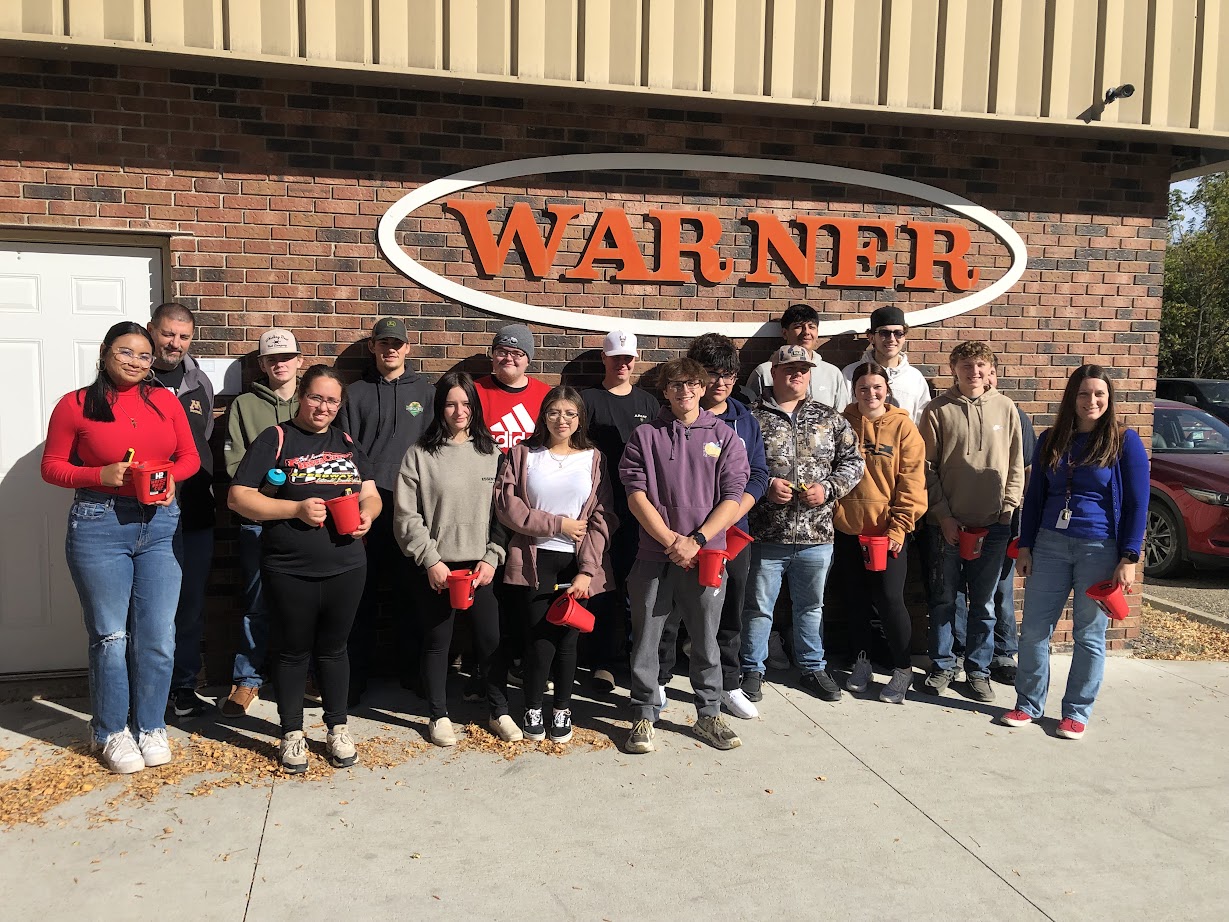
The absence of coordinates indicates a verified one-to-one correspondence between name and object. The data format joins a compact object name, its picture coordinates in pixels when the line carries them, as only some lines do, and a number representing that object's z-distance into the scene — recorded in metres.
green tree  21.20
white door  4.72
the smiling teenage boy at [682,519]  4.24
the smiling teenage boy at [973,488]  5.02
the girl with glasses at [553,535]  4.20
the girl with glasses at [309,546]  3.82
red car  8.12
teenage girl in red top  3.76
